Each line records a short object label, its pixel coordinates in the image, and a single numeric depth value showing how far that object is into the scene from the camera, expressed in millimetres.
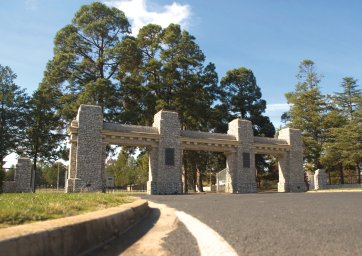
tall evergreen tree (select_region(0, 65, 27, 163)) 30344
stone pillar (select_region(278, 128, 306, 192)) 30469
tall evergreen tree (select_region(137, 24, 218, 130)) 34062
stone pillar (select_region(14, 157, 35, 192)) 21481
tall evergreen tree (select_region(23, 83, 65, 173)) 31422
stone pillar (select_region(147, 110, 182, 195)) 24562
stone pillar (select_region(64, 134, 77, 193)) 22094
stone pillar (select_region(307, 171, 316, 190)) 34188
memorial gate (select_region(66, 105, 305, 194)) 22781
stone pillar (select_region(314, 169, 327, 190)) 32531
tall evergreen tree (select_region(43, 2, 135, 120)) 31453
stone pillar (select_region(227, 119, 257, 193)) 27625
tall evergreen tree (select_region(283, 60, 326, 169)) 38125
